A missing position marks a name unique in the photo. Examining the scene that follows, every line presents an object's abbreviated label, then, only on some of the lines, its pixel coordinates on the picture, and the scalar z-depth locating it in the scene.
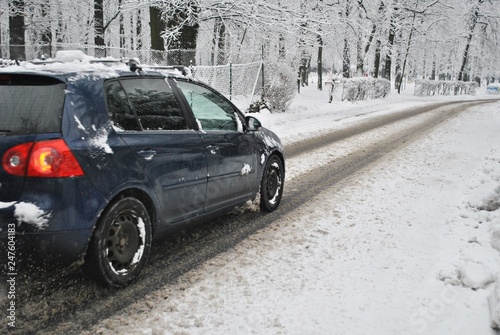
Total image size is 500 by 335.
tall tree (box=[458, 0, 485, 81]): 43.03
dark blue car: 2.66
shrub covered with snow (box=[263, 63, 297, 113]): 17.45
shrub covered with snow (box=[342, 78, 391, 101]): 26.38
